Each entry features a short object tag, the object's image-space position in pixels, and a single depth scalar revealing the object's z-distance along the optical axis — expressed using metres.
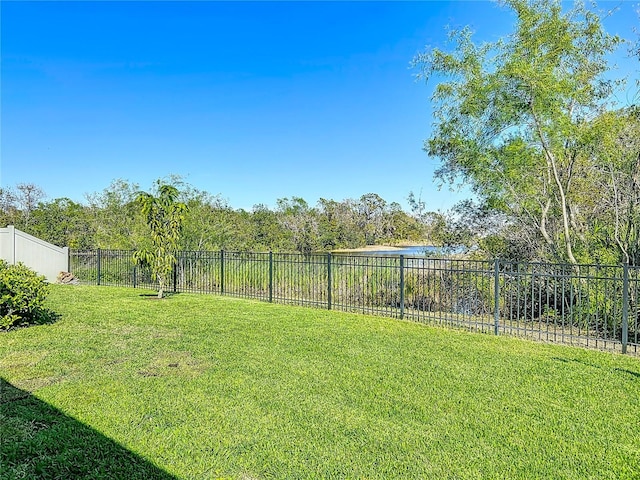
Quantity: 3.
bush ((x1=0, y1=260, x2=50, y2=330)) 5.77
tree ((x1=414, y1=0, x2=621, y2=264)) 7.54
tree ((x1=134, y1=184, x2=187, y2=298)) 9.24
